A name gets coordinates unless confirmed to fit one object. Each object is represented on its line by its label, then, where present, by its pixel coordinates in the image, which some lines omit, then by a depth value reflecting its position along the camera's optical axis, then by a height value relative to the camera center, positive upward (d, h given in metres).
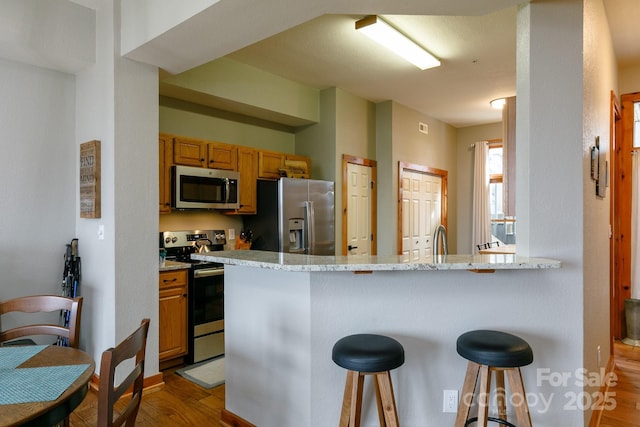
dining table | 1.11 -0.56
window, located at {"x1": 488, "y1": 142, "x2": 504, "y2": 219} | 6.39 +0.56
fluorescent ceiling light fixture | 3.01 +1.49
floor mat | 2.97 -1.31
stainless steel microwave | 3.48 +0.25
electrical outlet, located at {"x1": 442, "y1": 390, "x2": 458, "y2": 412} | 1.96 -0.97
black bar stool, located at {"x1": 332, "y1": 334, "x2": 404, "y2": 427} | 1.60 -0.65
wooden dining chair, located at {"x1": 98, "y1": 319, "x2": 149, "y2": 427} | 1.06 -0.52
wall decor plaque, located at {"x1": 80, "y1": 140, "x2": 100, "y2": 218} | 2.77 +0.26
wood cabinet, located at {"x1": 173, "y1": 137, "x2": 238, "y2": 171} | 3.54 +0.59
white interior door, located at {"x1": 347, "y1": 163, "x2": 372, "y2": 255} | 4.84 +0.06
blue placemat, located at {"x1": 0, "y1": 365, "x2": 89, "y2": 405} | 1.17 -0.56
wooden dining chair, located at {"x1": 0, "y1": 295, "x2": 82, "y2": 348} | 1.86 -0.47
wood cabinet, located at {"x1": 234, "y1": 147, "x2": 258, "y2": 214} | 4.04 +0.38
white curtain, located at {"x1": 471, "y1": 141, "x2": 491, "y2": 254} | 6.24 +0.22
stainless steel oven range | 3.33 -0.78
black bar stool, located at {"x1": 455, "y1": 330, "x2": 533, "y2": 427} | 1.61 -0.64
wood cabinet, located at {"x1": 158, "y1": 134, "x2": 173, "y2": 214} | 3.42 +0.40
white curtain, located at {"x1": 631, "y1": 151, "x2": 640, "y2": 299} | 3.98 -0.14
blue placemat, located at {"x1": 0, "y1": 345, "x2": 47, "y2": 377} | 1.43 -0.56
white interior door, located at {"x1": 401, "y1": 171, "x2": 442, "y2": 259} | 5.47 +0.05
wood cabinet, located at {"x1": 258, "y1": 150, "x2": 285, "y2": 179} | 4.23 +0.57
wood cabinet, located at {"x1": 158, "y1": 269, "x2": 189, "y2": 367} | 3.11 -0.85
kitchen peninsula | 1.94 -0.55
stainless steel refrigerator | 3.95 -0.05
